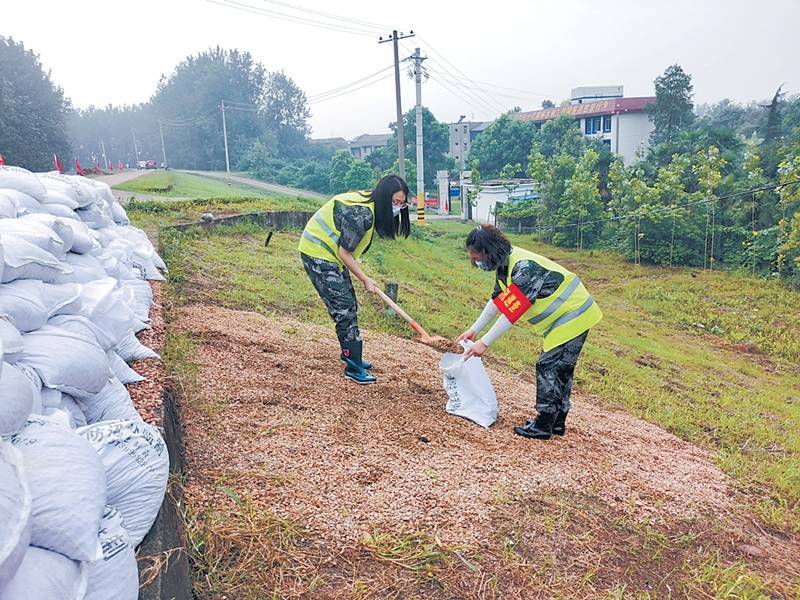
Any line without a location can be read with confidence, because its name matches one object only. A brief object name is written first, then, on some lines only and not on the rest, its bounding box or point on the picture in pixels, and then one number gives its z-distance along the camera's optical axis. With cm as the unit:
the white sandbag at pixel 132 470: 137
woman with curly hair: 301
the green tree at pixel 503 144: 3512
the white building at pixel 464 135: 5278
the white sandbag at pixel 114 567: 113
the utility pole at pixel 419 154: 1718
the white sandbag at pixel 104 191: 523
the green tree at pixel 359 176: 3412
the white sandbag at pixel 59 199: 341
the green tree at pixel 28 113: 2352
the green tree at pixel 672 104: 2959
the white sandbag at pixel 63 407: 144
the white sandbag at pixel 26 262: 187
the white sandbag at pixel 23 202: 276
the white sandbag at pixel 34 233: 214
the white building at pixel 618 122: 3484
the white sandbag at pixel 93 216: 404
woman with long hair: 335
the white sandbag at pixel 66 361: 150
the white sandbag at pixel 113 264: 310
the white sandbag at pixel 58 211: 321
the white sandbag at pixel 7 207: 255
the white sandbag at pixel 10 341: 137
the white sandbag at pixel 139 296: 298
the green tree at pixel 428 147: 3694
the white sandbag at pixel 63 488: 107
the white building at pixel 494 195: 2700
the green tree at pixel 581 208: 2100
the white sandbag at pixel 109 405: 168
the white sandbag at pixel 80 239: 279
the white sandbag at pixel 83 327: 186
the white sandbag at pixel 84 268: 253
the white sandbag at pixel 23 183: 311
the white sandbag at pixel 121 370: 217
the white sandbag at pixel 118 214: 550
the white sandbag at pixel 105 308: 210
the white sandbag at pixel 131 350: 249
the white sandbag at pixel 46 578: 97
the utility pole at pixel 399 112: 1727
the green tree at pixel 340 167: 3666
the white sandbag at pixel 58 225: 245
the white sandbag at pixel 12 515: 92
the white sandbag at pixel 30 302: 164
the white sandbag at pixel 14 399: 117
